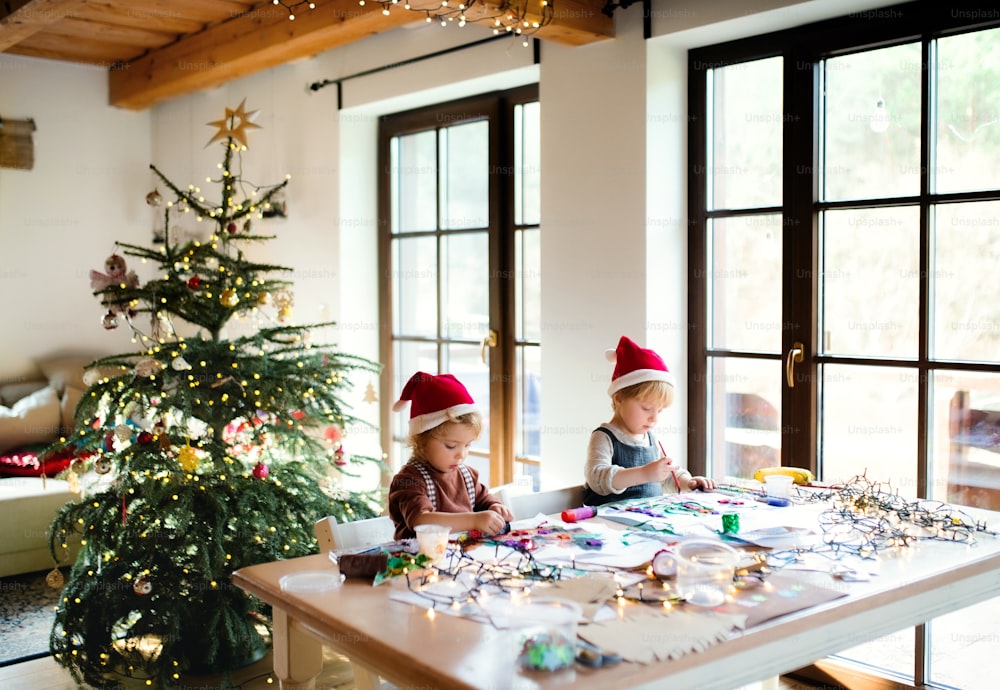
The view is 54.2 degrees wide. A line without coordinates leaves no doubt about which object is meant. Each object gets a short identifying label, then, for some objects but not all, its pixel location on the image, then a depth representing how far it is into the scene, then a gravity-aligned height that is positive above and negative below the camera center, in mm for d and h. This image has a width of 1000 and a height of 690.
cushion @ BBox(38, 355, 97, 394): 5289 -368
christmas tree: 3148 -581
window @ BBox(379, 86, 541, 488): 4207 +183
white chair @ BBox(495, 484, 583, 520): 2561 -538
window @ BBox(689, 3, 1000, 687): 2854 +115
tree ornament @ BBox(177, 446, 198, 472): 3236 -518
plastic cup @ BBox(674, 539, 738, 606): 1727 -502
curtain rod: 3762 +1060
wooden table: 1442 -547
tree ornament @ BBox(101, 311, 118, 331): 3355 -62
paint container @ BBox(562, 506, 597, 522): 2314 -515
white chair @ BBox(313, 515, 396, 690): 2076 -542
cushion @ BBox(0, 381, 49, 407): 5273 -471
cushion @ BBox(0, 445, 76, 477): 4770 -789
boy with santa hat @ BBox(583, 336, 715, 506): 2695 -364
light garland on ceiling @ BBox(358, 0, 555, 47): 3039 +919
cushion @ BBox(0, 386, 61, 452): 4941 -601
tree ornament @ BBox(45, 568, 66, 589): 3618 -1035
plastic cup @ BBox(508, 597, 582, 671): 1443 -515
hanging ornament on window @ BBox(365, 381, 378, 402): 4199 -405
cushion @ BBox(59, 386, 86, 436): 5070 -544
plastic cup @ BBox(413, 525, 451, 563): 1941 -479
